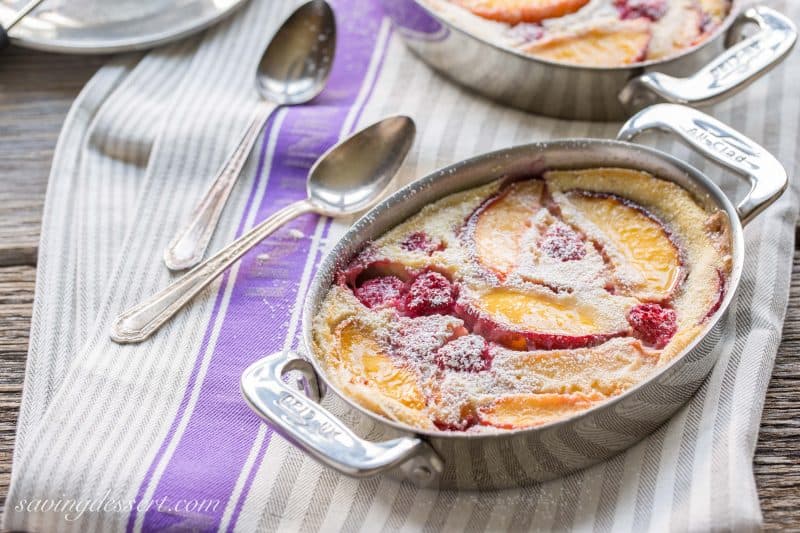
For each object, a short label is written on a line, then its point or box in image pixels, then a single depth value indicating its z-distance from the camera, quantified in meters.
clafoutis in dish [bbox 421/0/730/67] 0.85
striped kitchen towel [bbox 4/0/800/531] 0.71
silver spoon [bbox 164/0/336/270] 0.88
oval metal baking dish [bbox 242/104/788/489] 0.69
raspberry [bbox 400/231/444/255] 0.76
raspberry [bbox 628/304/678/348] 0.73
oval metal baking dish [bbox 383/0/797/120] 0.81
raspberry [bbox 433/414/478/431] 0.70
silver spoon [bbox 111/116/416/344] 0.81
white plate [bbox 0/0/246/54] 0.91
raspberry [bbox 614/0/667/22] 0.86
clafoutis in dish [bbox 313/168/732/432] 0.71
